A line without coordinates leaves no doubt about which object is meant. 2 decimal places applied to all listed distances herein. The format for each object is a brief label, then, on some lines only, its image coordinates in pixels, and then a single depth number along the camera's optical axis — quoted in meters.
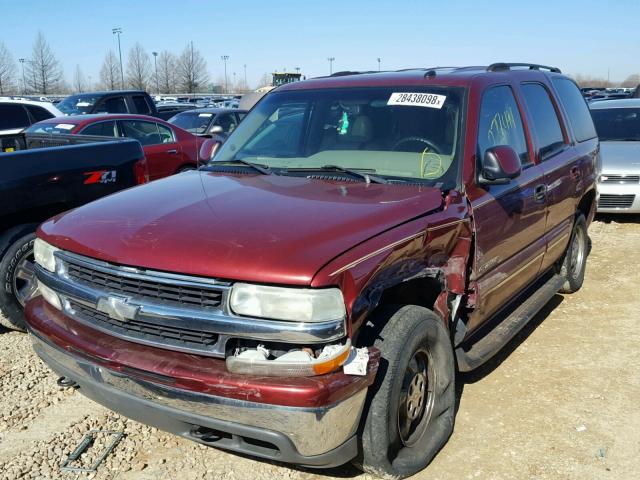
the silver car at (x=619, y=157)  9.23
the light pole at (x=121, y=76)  62.70
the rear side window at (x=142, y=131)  9.73
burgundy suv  2.38
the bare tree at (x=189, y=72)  67.19
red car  8.97
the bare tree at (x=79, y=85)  79.01
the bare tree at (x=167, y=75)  70.56
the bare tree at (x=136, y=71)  66.00
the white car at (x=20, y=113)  10.67
